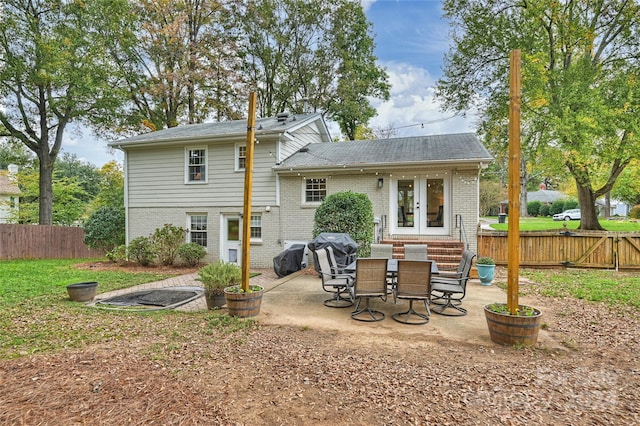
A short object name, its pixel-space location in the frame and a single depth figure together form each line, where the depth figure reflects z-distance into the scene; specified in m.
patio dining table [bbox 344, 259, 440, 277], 6.01
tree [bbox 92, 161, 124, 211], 21.78
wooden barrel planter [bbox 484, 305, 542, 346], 4.07
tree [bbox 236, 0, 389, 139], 21.58
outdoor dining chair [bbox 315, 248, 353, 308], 6.17
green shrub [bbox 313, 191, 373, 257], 9.50
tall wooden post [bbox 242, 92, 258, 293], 5.43
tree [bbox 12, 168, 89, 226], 21.67
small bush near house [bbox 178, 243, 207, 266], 11.66
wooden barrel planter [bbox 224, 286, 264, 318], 5.33
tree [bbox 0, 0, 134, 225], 15.40
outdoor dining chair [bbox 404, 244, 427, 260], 7.88
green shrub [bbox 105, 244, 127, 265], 12.30
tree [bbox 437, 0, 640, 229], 11.56
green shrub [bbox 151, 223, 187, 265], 11.88
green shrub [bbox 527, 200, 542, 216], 41.06
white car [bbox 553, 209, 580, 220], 32.50
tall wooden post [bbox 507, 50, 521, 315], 4.17
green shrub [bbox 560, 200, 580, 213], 36.11
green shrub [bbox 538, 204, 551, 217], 39.70
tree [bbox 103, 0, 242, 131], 19.23
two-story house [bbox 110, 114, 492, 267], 10.62
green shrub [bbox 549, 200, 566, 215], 37.75
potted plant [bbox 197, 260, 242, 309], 5.86
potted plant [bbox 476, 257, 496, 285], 8.24
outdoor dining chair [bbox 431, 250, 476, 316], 5.65
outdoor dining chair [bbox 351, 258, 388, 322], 5.45
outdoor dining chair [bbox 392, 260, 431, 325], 5.20
